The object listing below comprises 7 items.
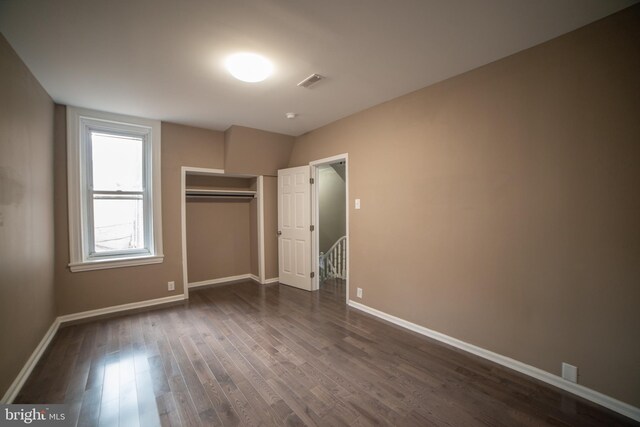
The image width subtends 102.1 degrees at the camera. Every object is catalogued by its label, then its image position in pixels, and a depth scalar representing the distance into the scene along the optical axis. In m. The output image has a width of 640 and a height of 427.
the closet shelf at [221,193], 4.29
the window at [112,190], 3.16
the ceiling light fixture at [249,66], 2.18
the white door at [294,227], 4.29
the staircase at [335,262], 5.01
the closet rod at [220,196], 4.37
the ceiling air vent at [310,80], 2.49
